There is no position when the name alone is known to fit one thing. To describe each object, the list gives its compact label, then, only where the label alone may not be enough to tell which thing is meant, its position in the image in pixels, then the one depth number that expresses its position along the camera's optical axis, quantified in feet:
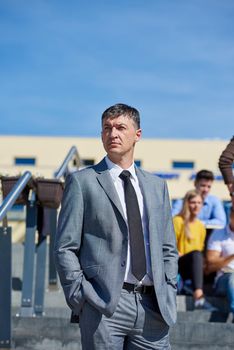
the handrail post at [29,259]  20.52
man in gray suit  10.82
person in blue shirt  26.45
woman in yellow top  22.93
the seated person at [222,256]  22.08
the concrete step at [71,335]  17.85
